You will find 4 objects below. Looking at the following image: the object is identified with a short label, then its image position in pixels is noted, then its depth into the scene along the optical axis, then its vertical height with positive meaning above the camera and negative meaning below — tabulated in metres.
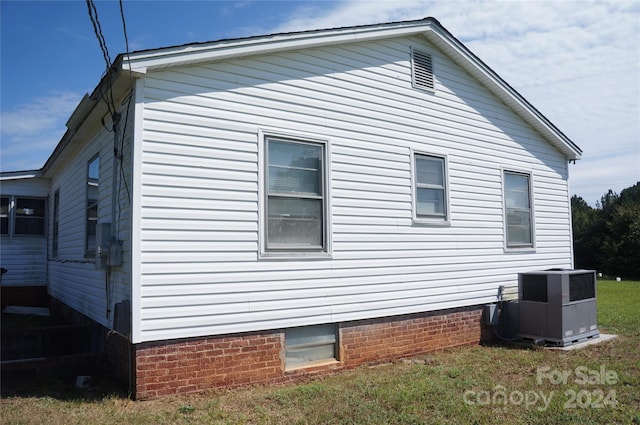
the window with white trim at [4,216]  13.43 +0.72
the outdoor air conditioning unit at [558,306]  9.21 -1.17
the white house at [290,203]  6.16 +0.56
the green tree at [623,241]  33.11 -0.07
